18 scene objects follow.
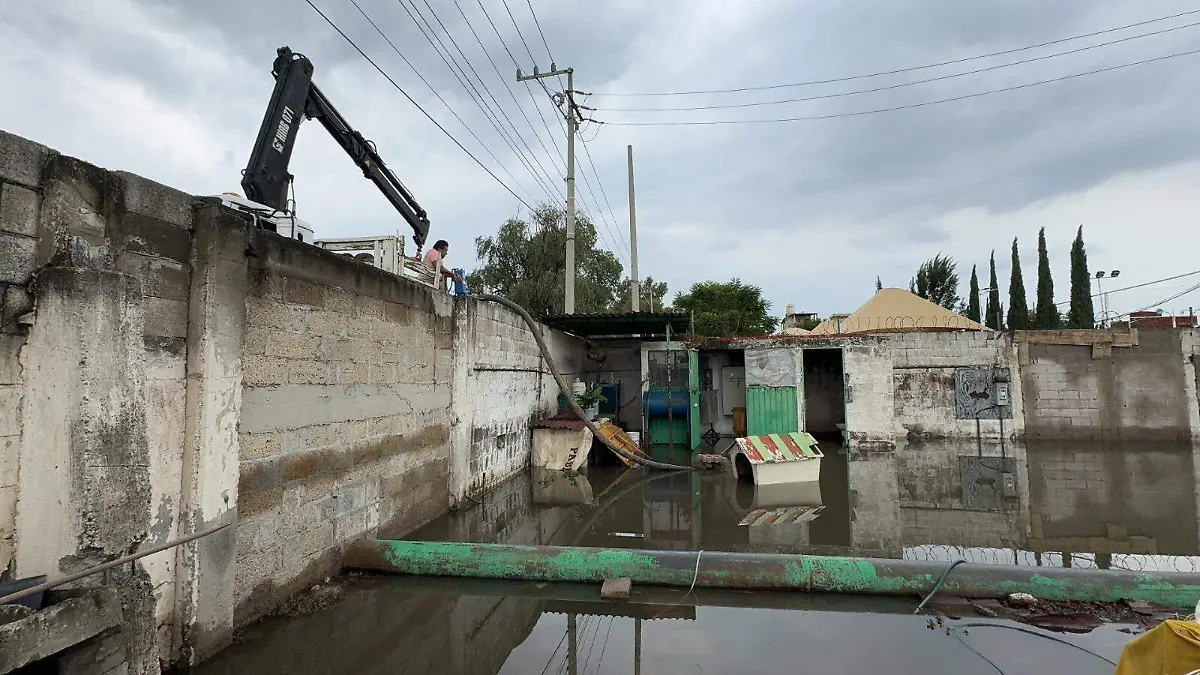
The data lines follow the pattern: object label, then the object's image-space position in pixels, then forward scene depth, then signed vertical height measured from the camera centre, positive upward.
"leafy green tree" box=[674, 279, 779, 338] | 27.26 +3.59
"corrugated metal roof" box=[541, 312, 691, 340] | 10.64 +1.01
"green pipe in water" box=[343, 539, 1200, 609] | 3.56 -1.39
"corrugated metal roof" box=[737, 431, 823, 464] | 7.80 -1.10
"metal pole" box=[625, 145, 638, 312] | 15.18 +3.60
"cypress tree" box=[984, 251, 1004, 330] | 25.83 +3.04
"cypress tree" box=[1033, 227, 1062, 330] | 22.66 +2.71
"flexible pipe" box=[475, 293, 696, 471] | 7.55 -0.49
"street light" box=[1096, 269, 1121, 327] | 15.40 +2.03
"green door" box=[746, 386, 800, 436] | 11.88 -0.87
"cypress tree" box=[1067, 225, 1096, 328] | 21.66 +3.03
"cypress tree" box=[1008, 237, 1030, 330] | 24.23 +3.02
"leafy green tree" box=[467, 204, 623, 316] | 18.91 +3.85
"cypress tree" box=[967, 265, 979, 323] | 26.95 +3.42
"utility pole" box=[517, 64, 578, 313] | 12.41 +5.11
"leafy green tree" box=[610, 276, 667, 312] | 23.57 +3.75
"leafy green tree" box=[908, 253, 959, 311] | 31.27 +4.92
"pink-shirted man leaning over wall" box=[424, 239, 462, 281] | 6.82 +1.48
